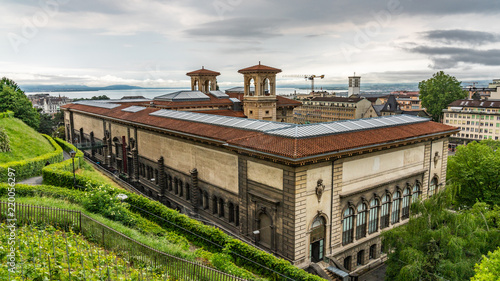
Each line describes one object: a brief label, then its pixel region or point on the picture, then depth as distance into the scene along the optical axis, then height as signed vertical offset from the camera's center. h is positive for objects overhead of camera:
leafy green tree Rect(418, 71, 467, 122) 109.75 -1.22
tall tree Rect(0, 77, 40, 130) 66.31 -2.46
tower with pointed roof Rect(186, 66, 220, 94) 79.75 +2.91
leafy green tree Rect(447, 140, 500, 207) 38.28 -9.82
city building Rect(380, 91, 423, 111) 172.38 -7.29
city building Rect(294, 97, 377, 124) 141.38 -8.60
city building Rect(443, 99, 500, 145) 95.93 -8.55
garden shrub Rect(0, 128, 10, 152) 39.50 -5.87
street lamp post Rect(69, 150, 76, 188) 29.97 -6.52
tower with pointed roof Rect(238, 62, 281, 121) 61.99 -0.73
